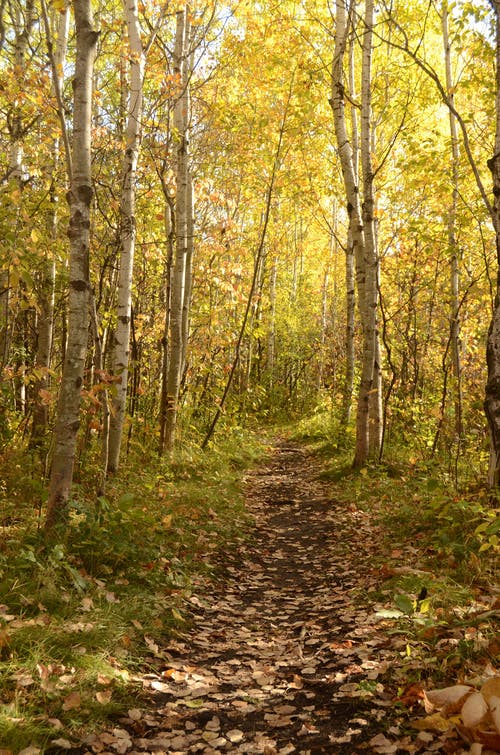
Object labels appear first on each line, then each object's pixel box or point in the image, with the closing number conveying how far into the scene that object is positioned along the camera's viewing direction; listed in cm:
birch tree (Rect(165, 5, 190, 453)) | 938
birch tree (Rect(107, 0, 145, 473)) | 728
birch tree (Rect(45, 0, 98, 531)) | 469
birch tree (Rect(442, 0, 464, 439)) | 984
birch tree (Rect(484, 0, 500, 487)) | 541
